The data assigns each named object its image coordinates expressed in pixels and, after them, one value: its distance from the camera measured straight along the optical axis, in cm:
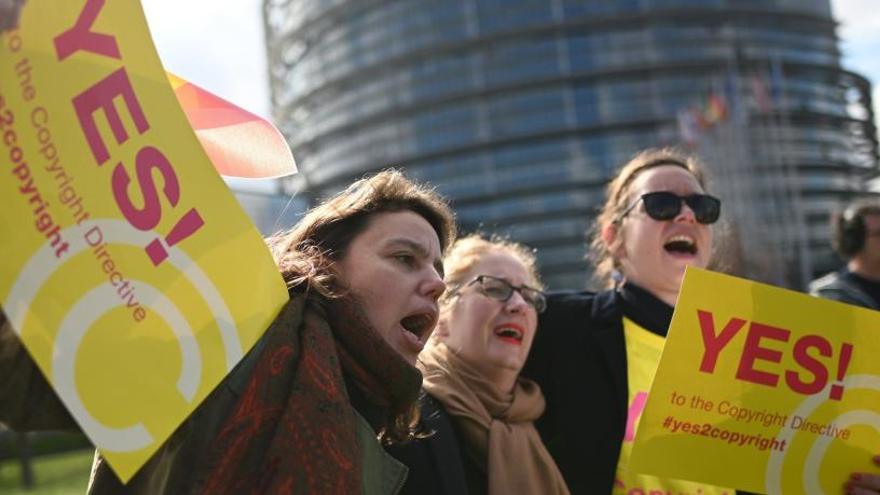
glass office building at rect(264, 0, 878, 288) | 5641
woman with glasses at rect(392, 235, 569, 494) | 229
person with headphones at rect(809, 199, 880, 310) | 380
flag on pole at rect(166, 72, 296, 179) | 161
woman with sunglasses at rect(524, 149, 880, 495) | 242
